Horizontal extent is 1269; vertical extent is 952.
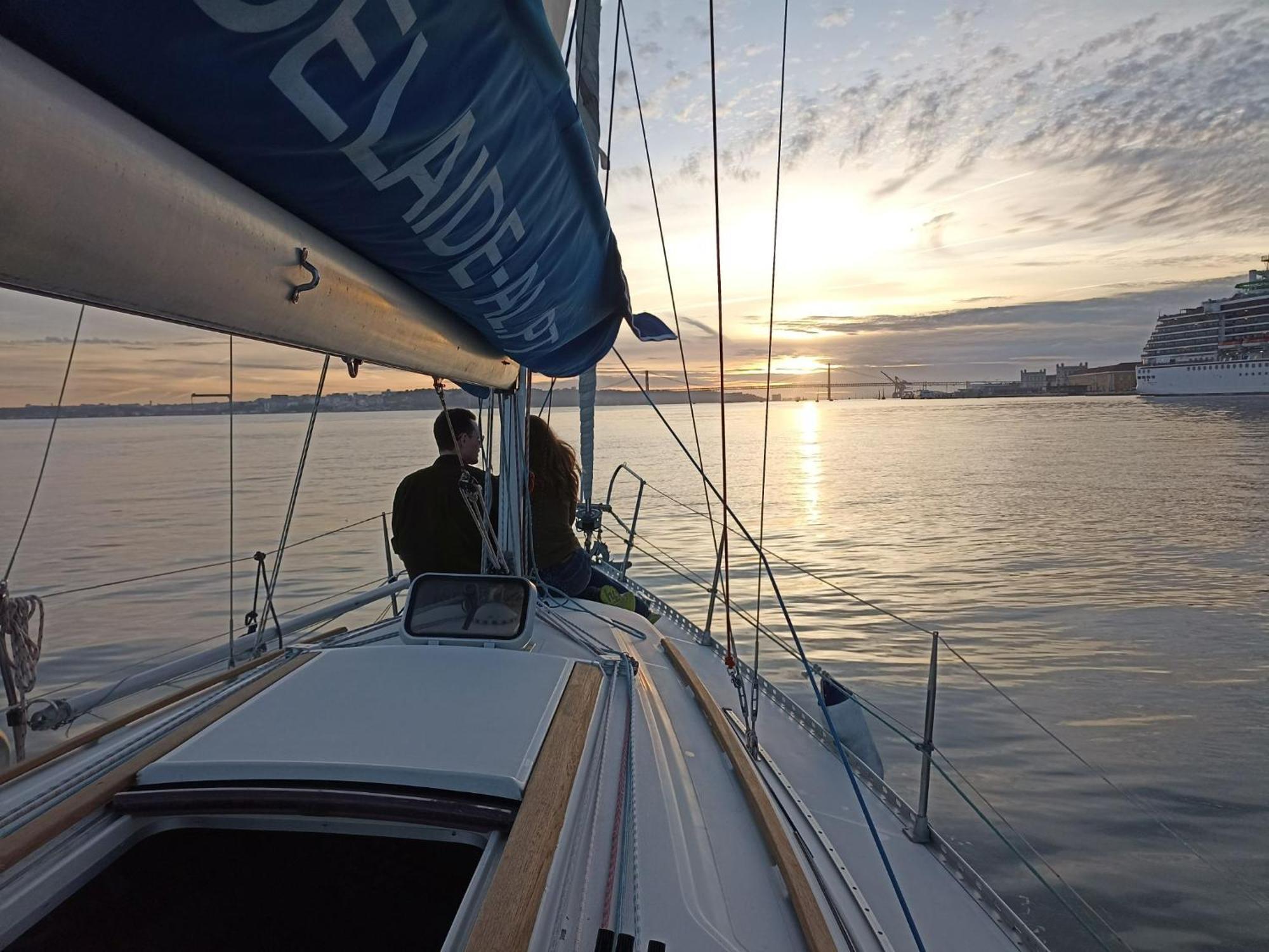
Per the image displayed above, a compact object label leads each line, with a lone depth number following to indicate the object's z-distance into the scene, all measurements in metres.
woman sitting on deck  4.32
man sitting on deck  3.72
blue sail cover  0.80
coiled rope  2.39
